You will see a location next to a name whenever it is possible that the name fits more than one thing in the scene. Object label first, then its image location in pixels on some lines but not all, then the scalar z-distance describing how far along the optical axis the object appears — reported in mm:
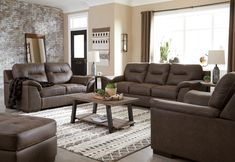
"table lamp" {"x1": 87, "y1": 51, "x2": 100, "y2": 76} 6746
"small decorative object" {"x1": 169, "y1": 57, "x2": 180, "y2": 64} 7199
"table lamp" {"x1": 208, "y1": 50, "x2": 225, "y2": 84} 5027
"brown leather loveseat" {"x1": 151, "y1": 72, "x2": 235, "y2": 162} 2498
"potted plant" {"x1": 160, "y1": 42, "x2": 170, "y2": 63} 7625
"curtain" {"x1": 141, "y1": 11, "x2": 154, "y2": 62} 7730
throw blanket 5258
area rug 3147
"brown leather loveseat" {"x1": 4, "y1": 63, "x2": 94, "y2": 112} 5203
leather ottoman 2389
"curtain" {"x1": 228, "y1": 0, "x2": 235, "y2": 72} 6234
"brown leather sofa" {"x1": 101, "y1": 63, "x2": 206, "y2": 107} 5260
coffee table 3898
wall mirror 8992
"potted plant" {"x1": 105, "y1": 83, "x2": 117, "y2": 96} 4172
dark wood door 9414
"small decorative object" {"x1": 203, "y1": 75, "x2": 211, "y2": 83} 5484
